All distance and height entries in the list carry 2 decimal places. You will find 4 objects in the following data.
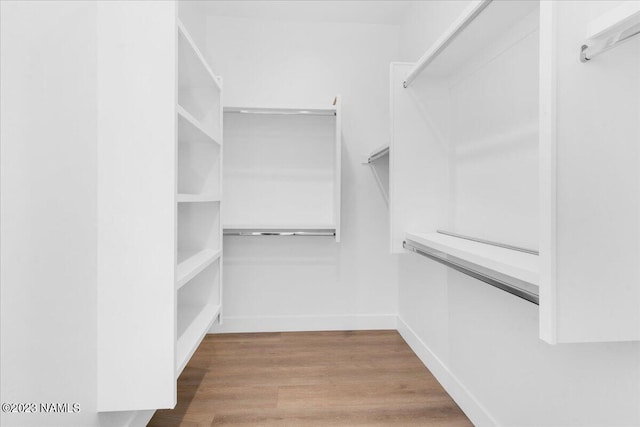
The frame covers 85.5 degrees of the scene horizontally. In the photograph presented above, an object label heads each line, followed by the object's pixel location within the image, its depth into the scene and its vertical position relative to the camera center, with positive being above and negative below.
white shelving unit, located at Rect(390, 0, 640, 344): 0.63 +0.16
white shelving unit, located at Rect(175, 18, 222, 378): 1.80 +0.10
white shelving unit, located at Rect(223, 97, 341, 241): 2.37 +0.31
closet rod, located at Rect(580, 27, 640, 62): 0.58 +0.30
